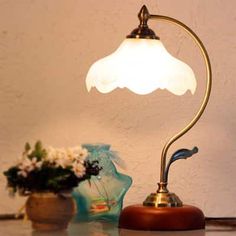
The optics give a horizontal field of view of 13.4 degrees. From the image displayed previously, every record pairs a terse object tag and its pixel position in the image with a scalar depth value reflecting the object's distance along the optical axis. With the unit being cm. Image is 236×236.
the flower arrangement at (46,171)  178
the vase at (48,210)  178
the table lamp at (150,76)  193
